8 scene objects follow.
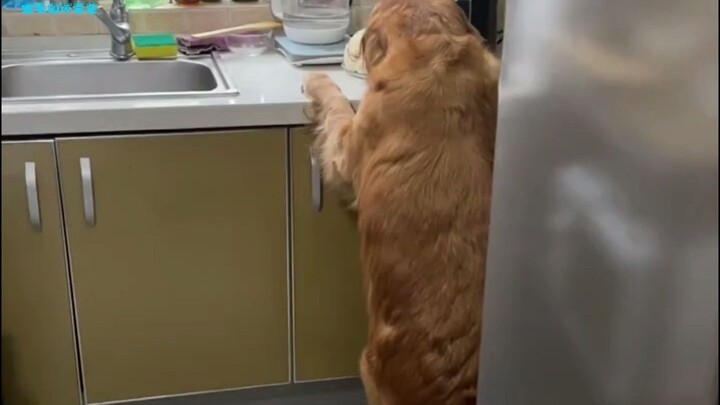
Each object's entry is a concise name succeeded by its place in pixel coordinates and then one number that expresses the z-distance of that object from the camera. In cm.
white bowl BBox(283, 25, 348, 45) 225
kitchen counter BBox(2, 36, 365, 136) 176
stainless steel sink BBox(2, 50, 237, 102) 220
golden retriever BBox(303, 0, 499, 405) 163
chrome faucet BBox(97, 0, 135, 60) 217
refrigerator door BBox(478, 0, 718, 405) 87
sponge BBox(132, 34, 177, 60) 220
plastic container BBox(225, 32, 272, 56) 230
